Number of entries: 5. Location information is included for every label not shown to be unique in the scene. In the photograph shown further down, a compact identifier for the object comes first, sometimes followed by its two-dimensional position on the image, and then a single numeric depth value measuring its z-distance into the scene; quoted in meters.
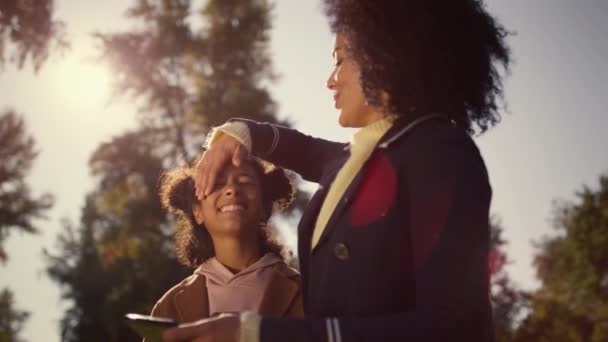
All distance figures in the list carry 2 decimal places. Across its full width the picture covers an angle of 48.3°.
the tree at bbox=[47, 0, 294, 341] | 17.27
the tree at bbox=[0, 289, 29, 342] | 31.70
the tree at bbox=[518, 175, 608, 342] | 25.50
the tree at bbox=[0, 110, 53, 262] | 23.38
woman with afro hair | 1.71
